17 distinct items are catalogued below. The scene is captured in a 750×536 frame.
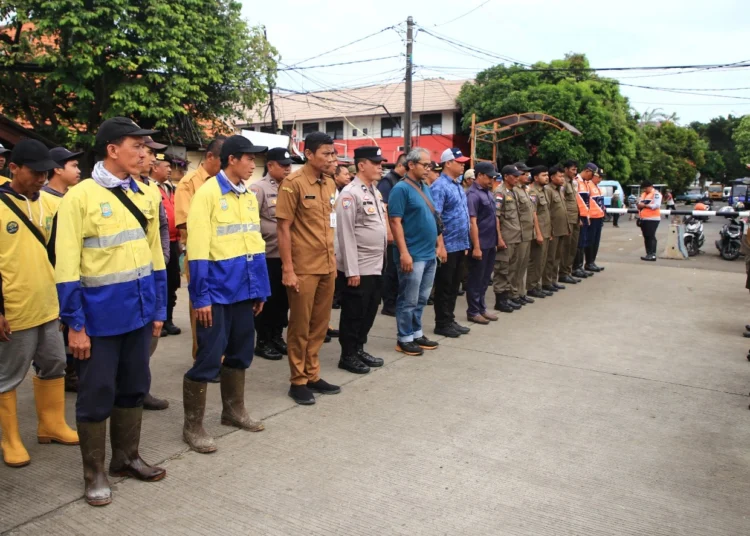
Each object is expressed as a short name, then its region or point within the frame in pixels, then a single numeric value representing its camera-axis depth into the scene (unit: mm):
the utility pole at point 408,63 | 22250
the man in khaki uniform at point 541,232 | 9297
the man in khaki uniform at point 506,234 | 8188
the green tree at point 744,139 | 62375
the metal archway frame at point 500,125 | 21319
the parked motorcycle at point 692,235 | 15195
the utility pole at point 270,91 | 19131
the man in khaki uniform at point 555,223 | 9812
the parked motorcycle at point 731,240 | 14180
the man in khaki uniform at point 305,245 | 4703
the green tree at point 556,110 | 29297
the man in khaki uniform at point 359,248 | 5227
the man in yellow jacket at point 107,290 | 3072
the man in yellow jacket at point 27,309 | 3639
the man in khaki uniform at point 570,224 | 10352
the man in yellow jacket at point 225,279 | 3791
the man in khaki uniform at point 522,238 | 8422
